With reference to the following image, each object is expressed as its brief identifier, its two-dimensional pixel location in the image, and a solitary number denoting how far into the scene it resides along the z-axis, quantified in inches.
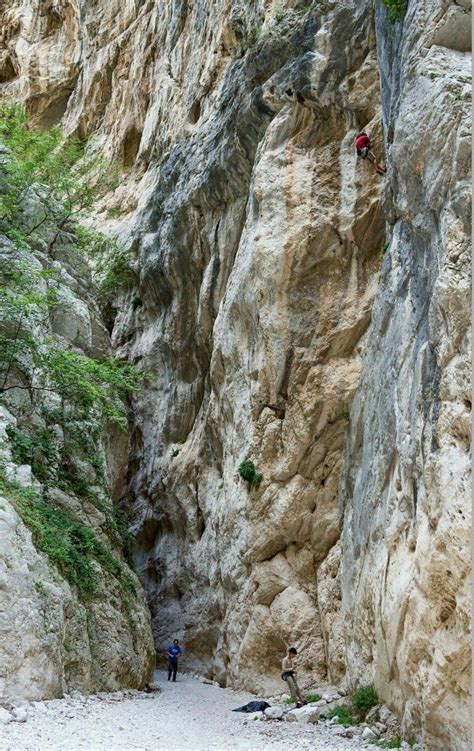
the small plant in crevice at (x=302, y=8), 674.2
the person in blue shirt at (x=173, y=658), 728.3
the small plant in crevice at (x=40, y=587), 451.5
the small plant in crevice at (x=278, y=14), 694.5
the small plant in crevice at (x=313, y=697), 500.7
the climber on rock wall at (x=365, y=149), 587.5
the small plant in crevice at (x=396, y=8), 439.5
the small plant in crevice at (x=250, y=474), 645.9
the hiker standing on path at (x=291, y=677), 491.2
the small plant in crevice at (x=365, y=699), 407.5
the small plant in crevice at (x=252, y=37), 734.5
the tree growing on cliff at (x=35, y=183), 769.6
